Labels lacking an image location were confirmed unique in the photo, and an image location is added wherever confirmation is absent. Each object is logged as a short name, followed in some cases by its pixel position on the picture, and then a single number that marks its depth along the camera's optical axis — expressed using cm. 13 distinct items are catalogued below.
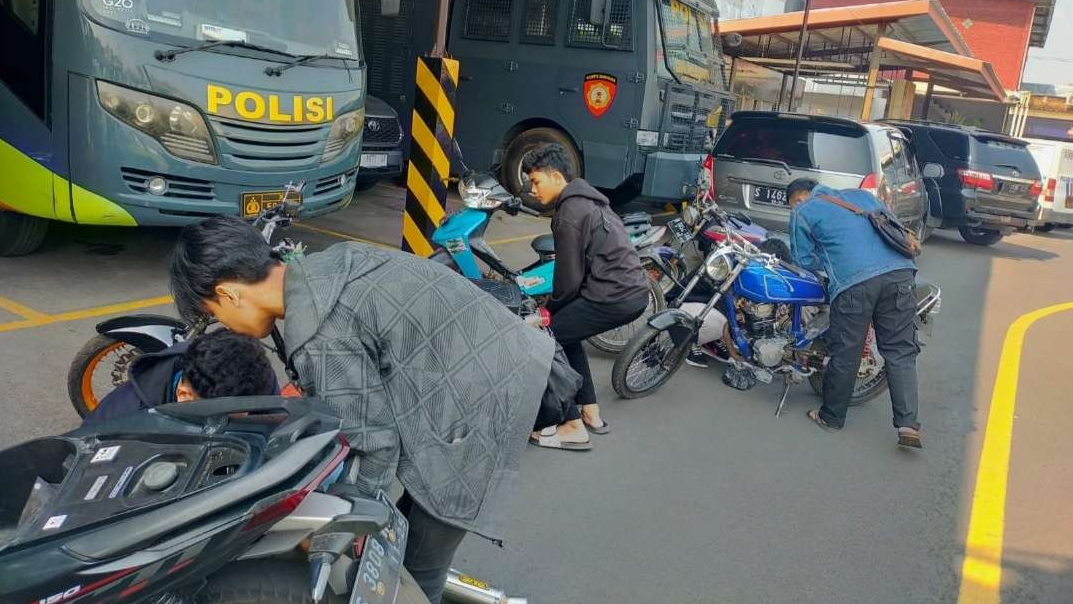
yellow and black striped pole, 679
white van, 1381
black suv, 1216
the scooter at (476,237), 554
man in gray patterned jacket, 176
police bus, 510
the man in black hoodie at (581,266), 407
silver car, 820
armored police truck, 995
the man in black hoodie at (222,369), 220
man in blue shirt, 469
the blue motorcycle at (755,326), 503
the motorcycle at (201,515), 143
